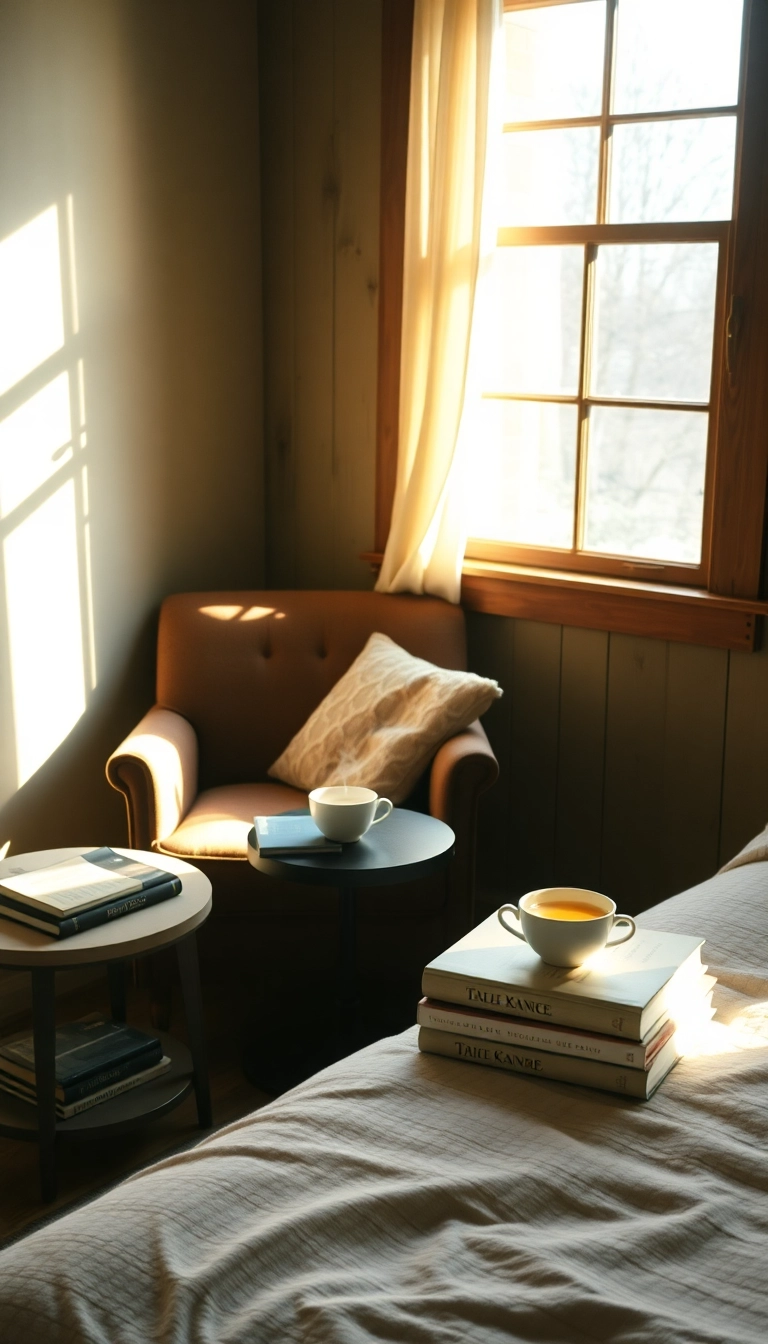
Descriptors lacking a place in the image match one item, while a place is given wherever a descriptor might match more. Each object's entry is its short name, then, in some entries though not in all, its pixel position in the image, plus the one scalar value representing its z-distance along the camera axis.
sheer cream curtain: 2.94
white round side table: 2.11
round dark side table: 2.26
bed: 0.93
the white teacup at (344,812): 2.31
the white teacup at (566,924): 1.28
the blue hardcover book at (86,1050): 2.34
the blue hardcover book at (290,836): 2.31
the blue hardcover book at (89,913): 2.14
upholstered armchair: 2.64
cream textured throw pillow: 2.73
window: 2.71
